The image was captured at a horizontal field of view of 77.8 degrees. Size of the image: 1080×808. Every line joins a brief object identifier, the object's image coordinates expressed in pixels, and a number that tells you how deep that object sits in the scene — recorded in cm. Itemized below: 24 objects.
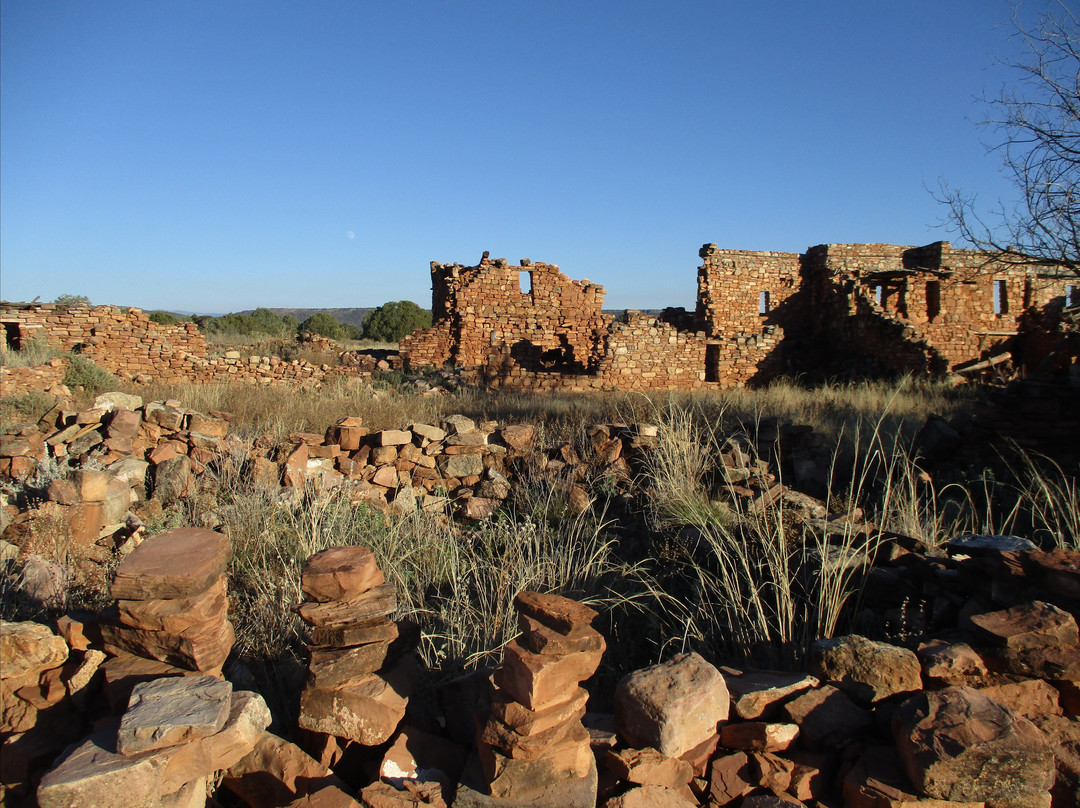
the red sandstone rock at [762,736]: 245
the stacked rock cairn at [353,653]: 247
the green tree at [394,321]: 3778
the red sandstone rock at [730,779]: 236
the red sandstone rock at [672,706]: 236
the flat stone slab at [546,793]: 215
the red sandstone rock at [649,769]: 229
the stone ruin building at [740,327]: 1669
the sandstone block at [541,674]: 217
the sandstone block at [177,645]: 260
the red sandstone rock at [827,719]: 247
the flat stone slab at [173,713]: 203
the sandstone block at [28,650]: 258
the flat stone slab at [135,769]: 190
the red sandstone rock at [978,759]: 214
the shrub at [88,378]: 1141
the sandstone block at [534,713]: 216
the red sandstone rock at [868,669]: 265
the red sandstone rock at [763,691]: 257
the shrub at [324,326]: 3341
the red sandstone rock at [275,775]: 226
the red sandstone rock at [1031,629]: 269
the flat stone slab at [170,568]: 258
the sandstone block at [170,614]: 257
